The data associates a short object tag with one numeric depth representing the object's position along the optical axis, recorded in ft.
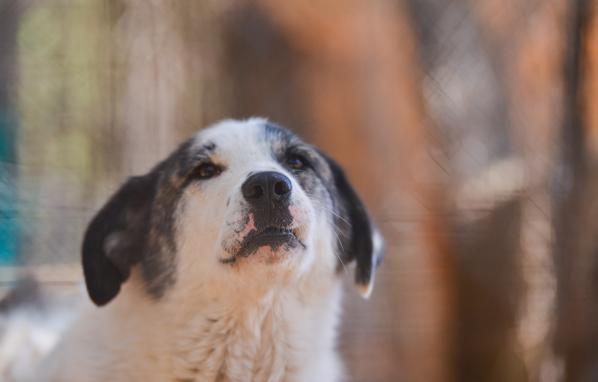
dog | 15.12
